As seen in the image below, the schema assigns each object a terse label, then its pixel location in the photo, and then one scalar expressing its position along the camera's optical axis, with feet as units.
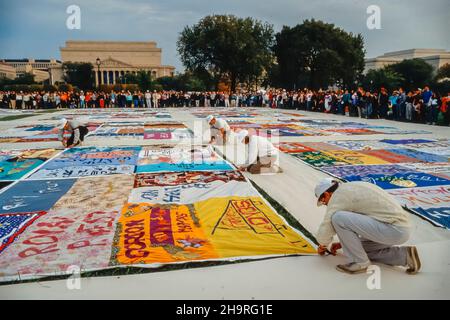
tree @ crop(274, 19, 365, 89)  155.94
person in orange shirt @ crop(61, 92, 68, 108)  107.33
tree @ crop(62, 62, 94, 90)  270.05
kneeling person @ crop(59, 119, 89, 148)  36.75
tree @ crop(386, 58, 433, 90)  206.28
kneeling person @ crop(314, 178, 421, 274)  11.82
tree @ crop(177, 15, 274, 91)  142.20
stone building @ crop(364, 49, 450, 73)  229.04
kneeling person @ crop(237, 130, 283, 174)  25.81
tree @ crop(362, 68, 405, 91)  170.30
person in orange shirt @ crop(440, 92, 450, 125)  53.83
